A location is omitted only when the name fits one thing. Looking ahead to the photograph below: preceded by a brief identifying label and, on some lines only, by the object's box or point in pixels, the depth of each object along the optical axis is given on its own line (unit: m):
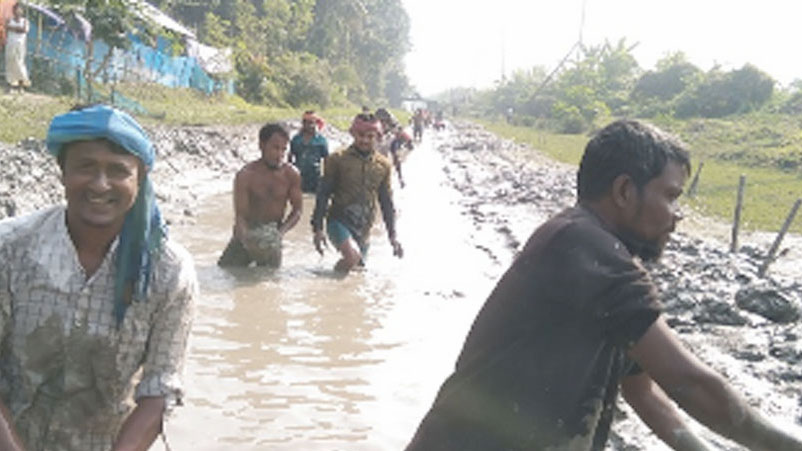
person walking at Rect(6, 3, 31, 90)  14.90
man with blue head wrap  1.90
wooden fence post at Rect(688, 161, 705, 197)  15.83
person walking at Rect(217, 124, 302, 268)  6.65
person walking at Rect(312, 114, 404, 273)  6.86
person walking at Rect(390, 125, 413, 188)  11.77
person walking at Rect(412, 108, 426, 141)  33.72
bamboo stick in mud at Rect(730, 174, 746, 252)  8.90
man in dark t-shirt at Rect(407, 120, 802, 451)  1.69
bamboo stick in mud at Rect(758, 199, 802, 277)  7.67
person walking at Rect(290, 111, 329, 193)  8.28
